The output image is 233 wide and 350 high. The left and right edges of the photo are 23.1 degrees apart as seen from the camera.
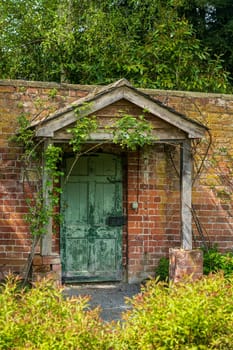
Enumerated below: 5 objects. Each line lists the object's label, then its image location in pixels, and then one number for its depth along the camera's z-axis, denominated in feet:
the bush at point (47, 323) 11.44
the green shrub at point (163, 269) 28.86
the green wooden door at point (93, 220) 29.32
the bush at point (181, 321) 11.96
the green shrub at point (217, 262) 28.68
